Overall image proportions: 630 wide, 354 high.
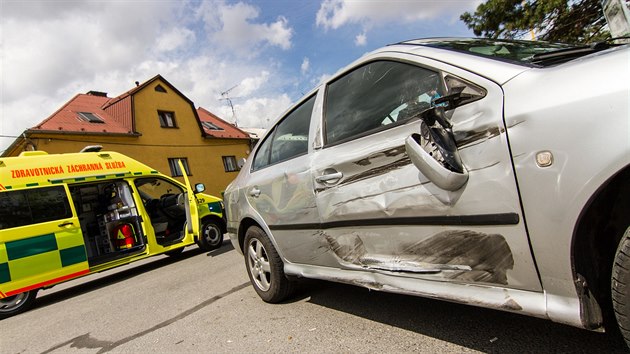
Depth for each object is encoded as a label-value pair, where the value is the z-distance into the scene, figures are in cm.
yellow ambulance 560
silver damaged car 141
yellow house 1781
